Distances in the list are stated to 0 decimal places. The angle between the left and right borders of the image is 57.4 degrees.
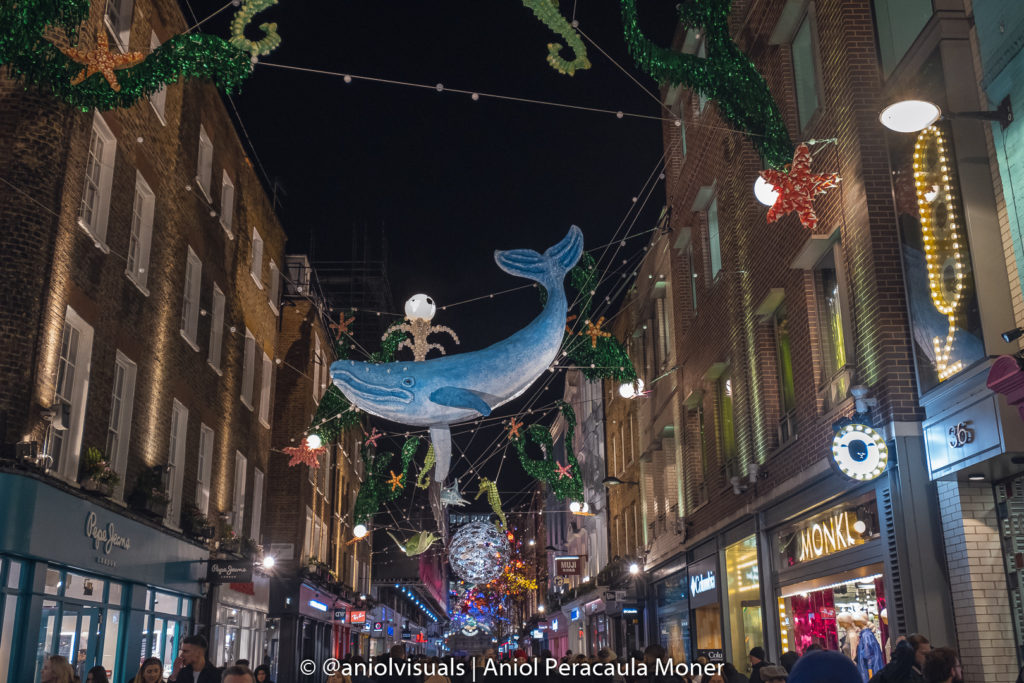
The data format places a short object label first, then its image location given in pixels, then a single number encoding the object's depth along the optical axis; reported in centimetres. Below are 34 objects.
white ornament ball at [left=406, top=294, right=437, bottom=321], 1296
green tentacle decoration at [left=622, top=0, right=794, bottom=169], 919
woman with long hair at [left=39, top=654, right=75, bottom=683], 946
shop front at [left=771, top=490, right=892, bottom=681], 1134
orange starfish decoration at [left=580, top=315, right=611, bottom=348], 1359
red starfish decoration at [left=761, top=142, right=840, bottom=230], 989
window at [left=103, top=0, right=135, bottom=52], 1512
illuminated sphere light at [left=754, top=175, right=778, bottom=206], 1070
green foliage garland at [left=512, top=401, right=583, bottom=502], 1864
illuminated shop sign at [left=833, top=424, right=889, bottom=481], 1034
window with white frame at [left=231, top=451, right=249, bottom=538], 2362
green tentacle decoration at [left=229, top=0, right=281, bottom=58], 829
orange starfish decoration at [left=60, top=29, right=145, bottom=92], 844
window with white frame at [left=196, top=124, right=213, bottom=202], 2038
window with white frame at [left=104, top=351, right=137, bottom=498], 1569
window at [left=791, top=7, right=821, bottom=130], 1379
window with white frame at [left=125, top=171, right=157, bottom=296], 1650
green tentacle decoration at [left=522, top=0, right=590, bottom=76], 786
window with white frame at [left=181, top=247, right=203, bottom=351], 1962
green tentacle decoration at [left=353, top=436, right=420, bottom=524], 2215
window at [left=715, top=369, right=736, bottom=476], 1860
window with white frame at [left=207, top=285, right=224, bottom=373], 2142
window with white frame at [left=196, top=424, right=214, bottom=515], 2070
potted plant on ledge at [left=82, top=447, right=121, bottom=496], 1384
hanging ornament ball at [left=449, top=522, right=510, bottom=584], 3384
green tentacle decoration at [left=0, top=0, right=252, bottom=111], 786
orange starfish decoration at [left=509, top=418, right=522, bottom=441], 1710
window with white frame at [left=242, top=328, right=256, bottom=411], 2491
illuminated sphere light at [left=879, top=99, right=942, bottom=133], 795
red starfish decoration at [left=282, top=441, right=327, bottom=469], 2078
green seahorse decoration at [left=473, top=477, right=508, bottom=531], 2241
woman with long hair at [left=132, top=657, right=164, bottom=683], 921
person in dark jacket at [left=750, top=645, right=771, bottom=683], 988
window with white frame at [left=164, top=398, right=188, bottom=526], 1884
